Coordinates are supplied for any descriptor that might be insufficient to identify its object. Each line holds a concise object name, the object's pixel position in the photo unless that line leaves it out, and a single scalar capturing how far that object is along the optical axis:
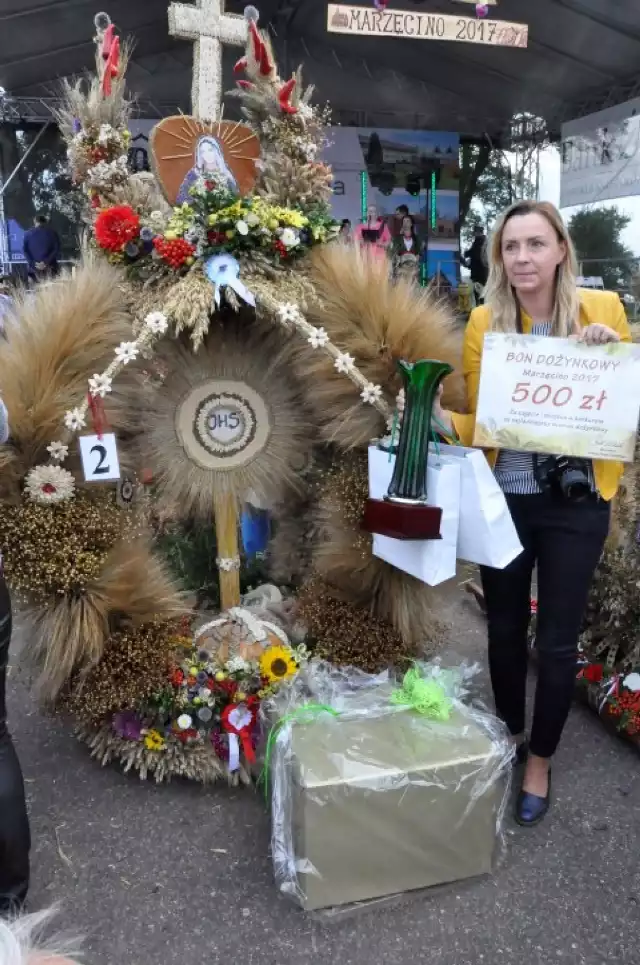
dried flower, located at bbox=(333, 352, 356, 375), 2.42
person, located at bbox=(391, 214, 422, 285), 11.58
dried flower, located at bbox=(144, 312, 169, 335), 2.35
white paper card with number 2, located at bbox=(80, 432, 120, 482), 2.32
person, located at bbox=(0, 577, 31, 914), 1.85
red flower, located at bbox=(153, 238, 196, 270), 2.42
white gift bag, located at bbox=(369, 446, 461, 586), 2.10
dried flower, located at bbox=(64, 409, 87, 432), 2.29
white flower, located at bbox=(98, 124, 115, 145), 2.49
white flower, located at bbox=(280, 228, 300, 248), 2.47
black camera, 2.12
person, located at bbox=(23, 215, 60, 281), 9.52
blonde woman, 2.13
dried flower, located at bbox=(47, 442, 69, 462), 2.30
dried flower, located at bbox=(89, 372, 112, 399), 2.33
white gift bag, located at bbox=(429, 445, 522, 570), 2.08
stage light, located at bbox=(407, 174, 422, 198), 12.94
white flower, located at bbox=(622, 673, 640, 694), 2.77
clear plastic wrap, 1.99
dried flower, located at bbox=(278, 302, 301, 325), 2.39
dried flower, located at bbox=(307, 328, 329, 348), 2.42
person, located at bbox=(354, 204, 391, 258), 8.00
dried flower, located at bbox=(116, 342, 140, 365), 2.35
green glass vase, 2.15
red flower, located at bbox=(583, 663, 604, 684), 2.98
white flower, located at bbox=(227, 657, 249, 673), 2.61
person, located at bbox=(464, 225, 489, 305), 11.16
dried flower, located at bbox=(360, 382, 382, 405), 2.43
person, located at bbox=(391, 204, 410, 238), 12.44
